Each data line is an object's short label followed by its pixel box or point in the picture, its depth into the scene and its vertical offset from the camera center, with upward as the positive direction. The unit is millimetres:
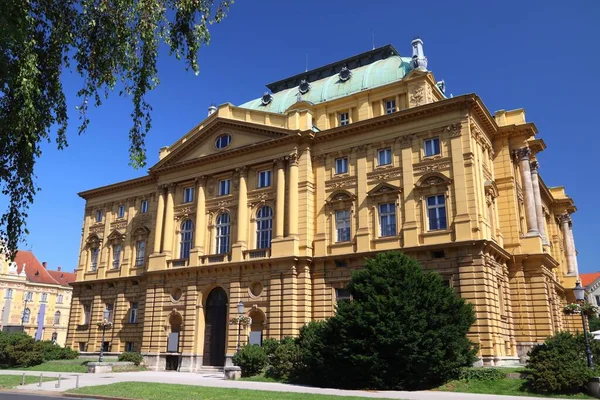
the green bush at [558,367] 21109 -916
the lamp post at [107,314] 47844 +2341
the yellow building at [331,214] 33125 +8990
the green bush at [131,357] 39812 -1240
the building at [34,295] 88250 +7755
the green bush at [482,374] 24250 -1397
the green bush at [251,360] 29625 -1026
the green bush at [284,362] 28003 -1049
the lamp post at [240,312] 32312 +1766
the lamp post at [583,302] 21906 +1992
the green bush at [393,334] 23719 +397
